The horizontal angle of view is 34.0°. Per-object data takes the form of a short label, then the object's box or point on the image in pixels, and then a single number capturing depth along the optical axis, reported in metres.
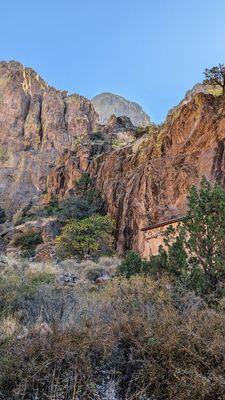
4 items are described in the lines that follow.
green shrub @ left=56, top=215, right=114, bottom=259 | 25.78
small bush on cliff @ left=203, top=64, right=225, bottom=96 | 28.50
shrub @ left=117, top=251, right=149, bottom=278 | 11.45
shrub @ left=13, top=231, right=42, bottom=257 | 32.10
